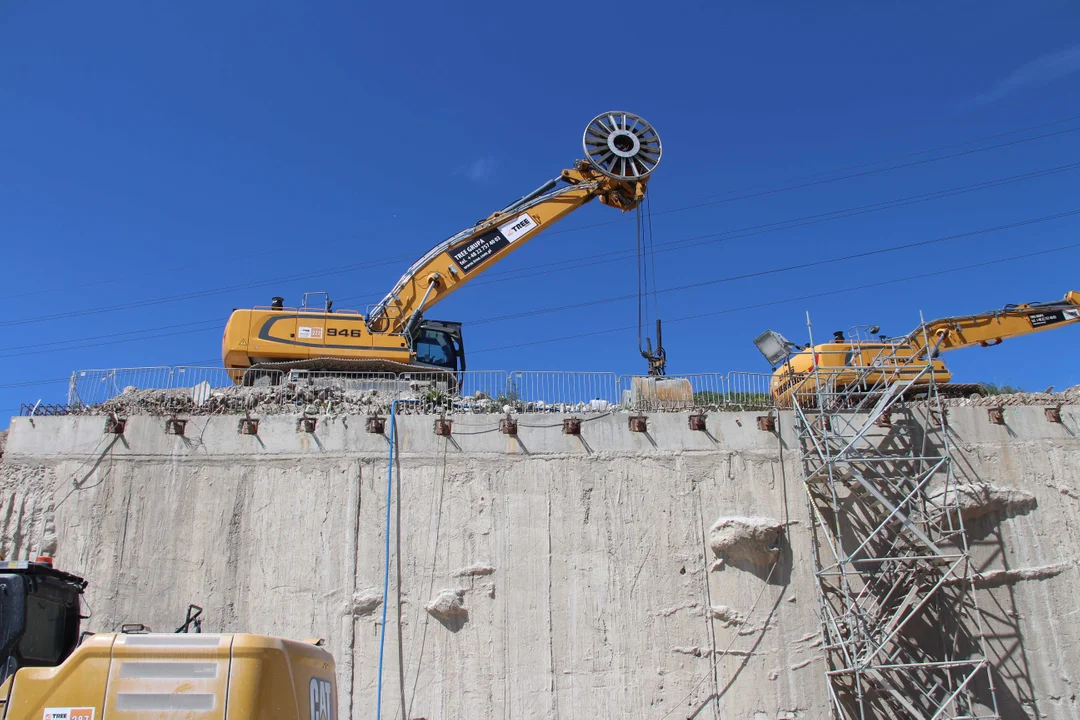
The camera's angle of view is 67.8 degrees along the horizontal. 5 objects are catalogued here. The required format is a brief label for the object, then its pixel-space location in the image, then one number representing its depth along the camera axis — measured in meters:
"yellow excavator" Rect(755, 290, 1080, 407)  18.66
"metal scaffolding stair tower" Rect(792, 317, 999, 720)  13.57
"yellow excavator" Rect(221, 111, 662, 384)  17.62
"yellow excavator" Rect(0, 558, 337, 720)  6.27
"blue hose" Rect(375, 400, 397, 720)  13.05
